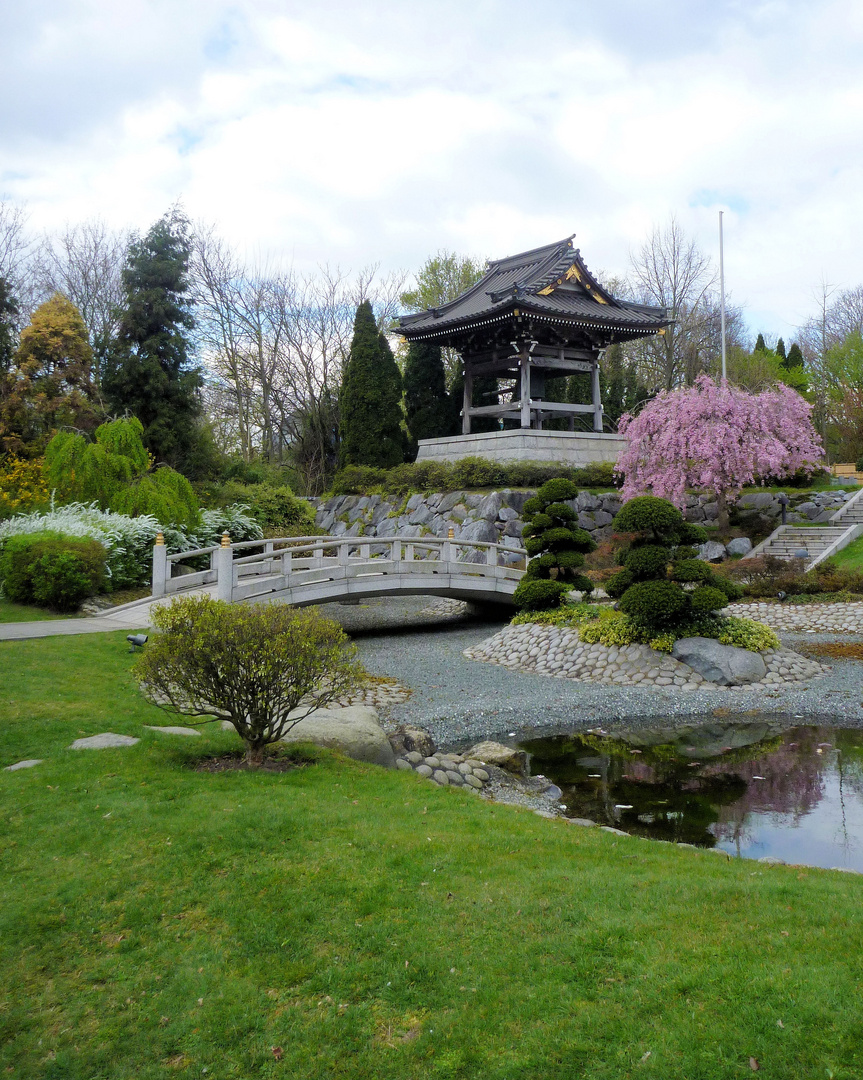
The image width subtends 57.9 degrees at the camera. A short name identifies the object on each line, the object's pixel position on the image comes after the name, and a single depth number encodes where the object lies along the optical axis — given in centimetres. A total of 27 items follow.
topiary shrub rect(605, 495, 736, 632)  1154
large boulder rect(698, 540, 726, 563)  2061
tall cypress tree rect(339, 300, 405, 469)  2641
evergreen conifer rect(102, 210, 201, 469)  2195
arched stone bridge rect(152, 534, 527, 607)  1414
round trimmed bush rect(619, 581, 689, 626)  1149
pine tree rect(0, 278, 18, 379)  2000
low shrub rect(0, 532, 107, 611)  1335
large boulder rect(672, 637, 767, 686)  1104
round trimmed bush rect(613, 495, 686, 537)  1155
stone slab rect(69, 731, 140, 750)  634
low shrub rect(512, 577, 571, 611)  1413
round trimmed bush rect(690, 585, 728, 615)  1160
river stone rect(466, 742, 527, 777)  811
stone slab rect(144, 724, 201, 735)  706
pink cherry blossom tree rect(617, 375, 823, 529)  2038
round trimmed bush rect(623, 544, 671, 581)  1159
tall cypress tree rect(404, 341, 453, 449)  2798
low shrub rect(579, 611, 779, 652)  1156
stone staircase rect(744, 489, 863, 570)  1950
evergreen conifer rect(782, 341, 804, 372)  3883
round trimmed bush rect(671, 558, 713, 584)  1150
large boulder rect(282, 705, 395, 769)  720
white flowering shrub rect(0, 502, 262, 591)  1502
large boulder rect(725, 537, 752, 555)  2086
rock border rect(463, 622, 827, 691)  1115
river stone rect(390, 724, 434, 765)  810
